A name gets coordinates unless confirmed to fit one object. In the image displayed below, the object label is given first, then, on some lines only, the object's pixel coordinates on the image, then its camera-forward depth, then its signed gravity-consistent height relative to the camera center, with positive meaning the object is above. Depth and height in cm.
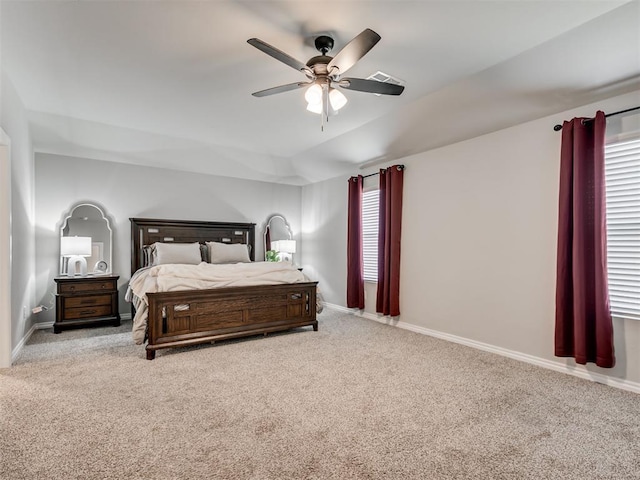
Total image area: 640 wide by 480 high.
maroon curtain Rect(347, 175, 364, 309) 530 -18
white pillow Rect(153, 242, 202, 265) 479 -28
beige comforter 333 -49
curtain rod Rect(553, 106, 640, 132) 266 +105
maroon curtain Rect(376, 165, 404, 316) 464 -5
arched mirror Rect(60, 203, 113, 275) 448 -10
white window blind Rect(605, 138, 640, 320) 262 +10
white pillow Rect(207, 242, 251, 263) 536 -29
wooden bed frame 332 -86
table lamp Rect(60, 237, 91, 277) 441 -24
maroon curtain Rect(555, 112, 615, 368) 267 -11
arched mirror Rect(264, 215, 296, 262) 615 -8
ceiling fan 212 +121
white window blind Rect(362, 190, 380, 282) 515 +4
